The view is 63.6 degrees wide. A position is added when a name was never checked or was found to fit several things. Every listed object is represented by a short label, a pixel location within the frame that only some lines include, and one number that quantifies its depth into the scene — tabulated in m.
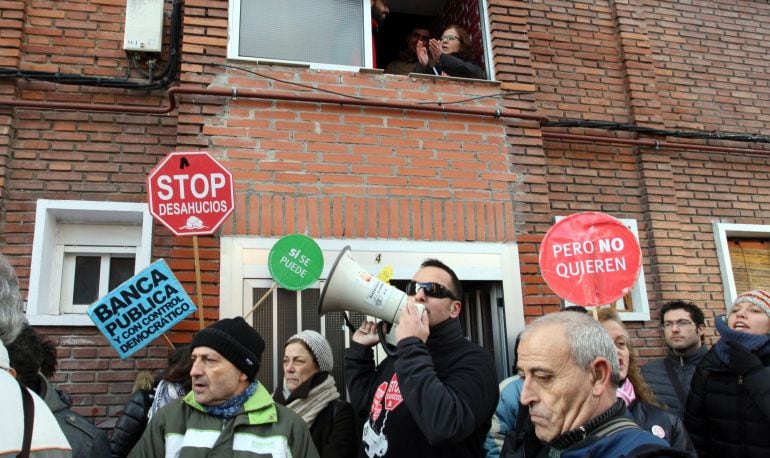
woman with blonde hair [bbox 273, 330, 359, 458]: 3.40
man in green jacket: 2.71
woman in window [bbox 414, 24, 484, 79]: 5.65
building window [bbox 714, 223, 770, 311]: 6.13
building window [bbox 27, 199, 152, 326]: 4.77
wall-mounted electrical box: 5.19
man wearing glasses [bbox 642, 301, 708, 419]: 4.30
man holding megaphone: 2.47
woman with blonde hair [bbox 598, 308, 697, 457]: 2.89
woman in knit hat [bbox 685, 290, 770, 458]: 3.28
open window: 5.28
